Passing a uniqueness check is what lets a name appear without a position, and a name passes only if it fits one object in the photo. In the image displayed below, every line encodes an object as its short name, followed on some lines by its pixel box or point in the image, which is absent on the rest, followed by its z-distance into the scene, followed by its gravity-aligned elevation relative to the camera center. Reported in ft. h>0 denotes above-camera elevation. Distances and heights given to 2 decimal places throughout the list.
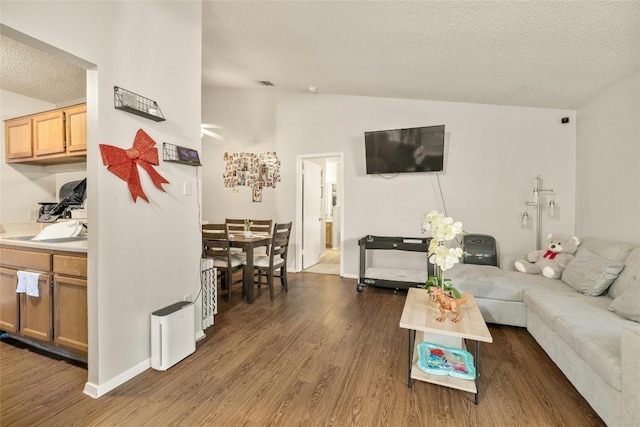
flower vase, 6.61 -1.79
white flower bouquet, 6.25 -0.63
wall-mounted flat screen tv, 12.98 +2.81
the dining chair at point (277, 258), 11.67 -2.13
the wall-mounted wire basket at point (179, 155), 7.19 +1.38
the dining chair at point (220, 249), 10.89 -1.62
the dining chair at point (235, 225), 15.52 -0.92
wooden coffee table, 5.50 -2.31
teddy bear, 9.32 -1.60
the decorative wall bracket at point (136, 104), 6.01 +2.25
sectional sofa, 4.51 -2.30
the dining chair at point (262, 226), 14.52 -0.92
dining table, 11.21 -1.56
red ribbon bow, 5.87 +1.01
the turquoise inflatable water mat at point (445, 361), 5.77 -3.20
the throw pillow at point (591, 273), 7.49 -1.69
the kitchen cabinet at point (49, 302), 6.48 -2.34
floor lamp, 12.03 +0.22
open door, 16.47 -0.25
